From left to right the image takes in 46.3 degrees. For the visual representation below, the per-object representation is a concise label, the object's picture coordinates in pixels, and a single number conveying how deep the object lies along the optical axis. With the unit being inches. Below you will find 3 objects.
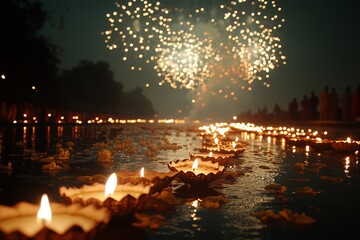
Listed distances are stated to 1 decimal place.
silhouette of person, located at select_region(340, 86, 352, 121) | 933.3
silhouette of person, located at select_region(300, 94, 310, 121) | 1170.0
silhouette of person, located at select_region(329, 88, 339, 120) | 997.2
